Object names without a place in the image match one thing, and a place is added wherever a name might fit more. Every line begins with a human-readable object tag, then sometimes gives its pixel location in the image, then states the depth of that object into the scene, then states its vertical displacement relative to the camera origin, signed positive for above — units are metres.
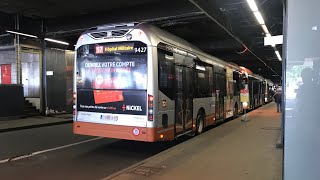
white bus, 6.44 +0.08
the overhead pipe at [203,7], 8.50 +2.80
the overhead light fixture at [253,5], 8.58 +2.92
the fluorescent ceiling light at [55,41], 14.75 +2.82
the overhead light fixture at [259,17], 9.82 +2.89
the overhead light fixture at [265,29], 12.40 +2.99
